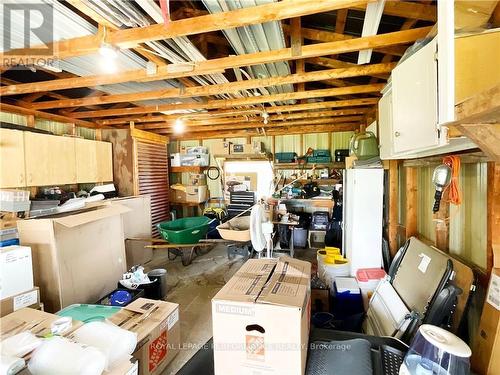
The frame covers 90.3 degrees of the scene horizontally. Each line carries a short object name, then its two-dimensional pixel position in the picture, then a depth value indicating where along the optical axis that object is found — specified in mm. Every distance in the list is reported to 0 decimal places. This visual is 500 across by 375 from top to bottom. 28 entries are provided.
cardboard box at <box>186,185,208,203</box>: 5660
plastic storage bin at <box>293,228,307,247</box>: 4802
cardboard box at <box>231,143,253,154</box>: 5359
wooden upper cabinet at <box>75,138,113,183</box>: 3775
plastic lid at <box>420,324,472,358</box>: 903
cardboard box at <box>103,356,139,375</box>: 1168
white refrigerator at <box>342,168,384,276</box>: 2832
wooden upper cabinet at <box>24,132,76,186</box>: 3035
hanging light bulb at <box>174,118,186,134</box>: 4370
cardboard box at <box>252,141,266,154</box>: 5270
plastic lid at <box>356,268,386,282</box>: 2611
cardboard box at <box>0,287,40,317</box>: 1929
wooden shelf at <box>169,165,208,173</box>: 5829
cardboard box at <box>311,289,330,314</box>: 2523
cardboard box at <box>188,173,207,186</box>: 5754
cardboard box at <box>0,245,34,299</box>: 1948
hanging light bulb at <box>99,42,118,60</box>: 1652
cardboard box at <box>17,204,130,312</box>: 2463
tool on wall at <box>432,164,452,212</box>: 1525
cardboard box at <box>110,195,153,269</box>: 4016
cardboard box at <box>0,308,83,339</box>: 1537
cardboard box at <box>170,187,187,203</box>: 5770
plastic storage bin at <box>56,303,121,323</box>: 1916
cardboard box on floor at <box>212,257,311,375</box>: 972
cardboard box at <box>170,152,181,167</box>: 5973
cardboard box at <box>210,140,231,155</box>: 5469
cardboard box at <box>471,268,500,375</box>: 1210
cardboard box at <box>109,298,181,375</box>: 1741
